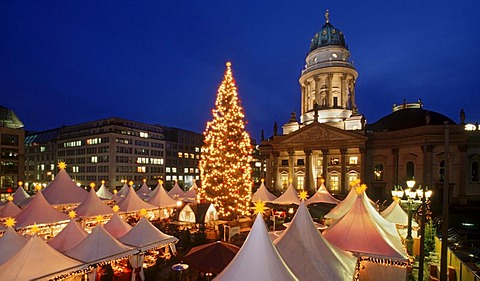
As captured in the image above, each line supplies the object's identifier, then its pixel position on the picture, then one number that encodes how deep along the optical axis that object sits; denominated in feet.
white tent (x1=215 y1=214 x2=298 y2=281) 23.26
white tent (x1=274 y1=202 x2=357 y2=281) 29.40
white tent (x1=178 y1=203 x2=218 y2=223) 71.41
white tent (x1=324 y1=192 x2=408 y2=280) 37.55
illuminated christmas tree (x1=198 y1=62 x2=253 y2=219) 72.74
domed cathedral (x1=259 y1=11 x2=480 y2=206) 114.83
